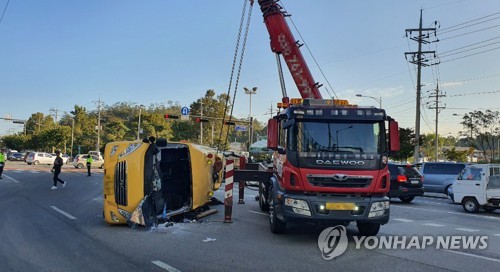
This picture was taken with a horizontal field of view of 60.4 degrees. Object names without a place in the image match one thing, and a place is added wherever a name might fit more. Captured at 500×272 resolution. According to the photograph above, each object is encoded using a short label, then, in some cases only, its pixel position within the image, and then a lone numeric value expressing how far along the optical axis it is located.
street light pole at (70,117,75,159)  79.62
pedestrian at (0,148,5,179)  23.77
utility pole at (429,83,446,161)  57.53
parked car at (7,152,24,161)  67.85
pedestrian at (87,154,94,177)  30.27
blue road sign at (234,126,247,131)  37.41
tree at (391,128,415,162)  44.62
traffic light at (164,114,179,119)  32.87
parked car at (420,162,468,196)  21.16
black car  17.20
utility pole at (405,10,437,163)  34.85
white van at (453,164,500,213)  13.94
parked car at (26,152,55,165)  50.78
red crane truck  8.00
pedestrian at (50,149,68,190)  19.54
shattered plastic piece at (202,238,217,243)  8.19
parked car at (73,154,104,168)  45.59
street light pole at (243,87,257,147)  67.25
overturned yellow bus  9.47
